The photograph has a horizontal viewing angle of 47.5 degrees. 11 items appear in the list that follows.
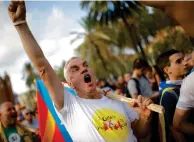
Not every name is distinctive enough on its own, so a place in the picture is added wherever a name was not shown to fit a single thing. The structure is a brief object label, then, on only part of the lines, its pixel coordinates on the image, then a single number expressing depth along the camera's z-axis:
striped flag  1.89
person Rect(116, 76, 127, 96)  5.84
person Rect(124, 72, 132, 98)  3.31
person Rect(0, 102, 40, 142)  2.71
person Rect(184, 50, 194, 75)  2.12
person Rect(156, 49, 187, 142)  1.90
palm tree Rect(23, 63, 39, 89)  43.50
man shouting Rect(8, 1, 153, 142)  1.49
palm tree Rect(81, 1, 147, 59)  12.68
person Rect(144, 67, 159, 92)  4.24
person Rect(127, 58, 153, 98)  3.24
